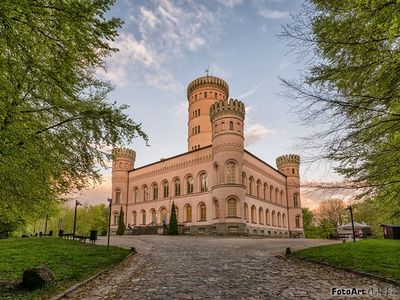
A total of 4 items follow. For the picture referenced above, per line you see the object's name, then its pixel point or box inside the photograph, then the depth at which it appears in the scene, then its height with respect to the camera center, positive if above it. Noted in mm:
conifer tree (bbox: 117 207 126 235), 40625 -362
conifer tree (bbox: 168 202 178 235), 34688 -306
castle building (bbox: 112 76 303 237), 34875 +5171
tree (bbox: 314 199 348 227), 60544 +1908
